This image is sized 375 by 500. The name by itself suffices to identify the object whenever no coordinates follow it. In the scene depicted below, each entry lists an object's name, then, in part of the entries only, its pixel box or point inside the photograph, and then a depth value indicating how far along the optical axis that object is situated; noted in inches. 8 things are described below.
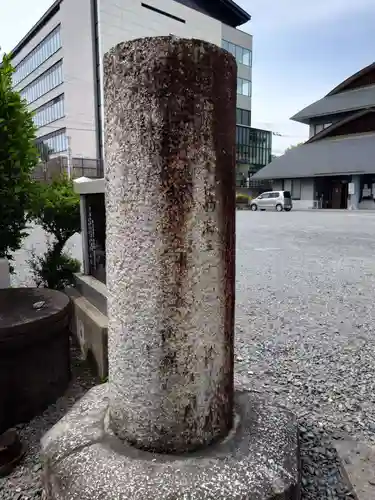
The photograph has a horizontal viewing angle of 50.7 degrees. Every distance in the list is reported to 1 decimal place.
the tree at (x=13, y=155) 116.7
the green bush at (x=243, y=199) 1257.6
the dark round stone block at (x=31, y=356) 84.4
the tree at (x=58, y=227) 140.1
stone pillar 50.3
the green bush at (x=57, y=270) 150.6
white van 1088.8
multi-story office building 1346.0
